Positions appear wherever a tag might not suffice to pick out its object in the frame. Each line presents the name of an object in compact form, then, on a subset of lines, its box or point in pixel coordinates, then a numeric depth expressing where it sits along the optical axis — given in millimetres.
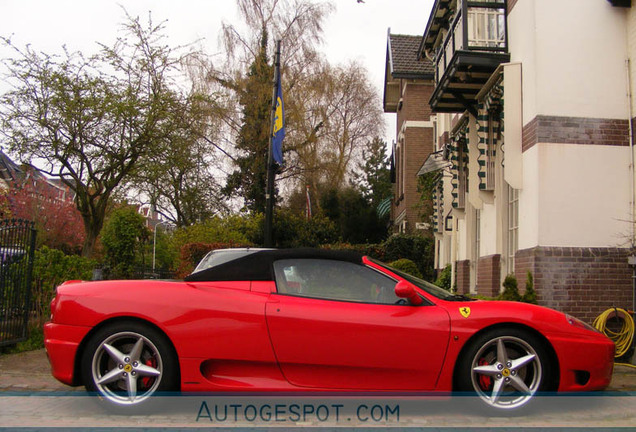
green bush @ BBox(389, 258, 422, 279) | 14297
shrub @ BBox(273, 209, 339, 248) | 18797
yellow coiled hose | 8414
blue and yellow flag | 14219
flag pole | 13648
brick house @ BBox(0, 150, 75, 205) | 40362
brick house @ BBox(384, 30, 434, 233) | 24375
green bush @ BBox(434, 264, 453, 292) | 16719
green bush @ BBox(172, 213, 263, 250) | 20573
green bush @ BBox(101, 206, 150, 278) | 13430
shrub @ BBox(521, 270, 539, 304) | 8891
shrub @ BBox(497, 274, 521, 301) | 8742
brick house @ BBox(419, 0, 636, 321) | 9102
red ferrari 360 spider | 4801
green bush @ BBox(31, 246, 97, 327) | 9414
